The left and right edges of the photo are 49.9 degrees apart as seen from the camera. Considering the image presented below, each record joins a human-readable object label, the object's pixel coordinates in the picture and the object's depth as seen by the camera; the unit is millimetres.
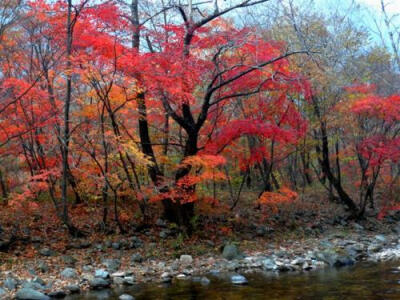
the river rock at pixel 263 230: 17766
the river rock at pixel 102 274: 11289
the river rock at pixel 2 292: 9678
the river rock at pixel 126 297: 9485
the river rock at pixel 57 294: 9859
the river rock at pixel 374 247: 15371
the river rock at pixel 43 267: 11709
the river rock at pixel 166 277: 11398
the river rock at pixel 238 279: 11012
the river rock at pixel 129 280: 11095
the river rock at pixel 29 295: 9461
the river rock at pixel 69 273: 11248
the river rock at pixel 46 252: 13107
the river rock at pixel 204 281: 11048
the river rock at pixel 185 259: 13329
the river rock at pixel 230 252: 14000
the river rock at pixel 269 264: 12768
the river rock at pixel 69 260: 12498
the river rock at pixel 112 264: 12261
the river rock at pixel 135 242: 14502
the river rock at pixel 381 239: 17203
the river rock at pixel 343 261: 13234
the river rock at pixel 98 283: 10664
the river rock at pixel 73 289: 10258
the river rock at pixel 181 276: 11828
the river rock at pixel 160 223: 16328
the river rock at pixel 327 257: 13398
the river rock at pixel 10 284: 10148
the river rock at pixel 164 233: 15547
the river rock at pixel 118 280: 11086
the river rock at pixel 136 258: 13219
